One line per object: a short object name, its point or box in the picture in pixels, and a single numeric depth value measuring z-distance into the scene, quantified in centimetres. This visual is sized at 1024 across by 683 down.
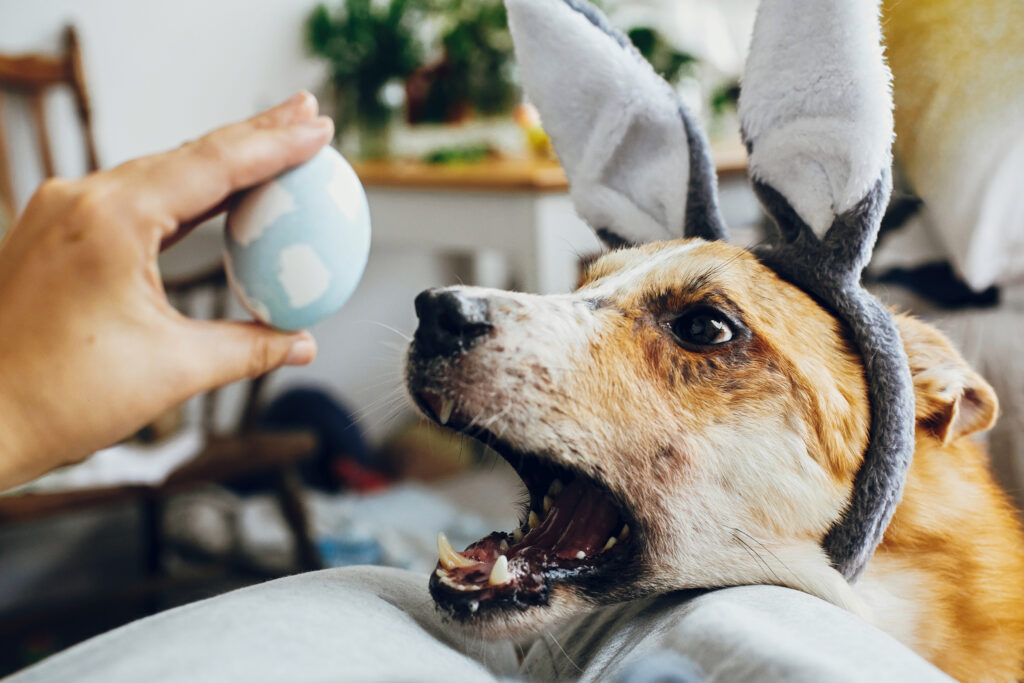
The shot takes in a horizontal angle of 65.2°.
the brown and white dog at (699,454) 70
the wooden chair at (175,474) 181
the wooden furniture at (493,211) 180
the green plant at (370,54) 295
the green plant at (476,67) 274
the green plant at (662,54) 256
